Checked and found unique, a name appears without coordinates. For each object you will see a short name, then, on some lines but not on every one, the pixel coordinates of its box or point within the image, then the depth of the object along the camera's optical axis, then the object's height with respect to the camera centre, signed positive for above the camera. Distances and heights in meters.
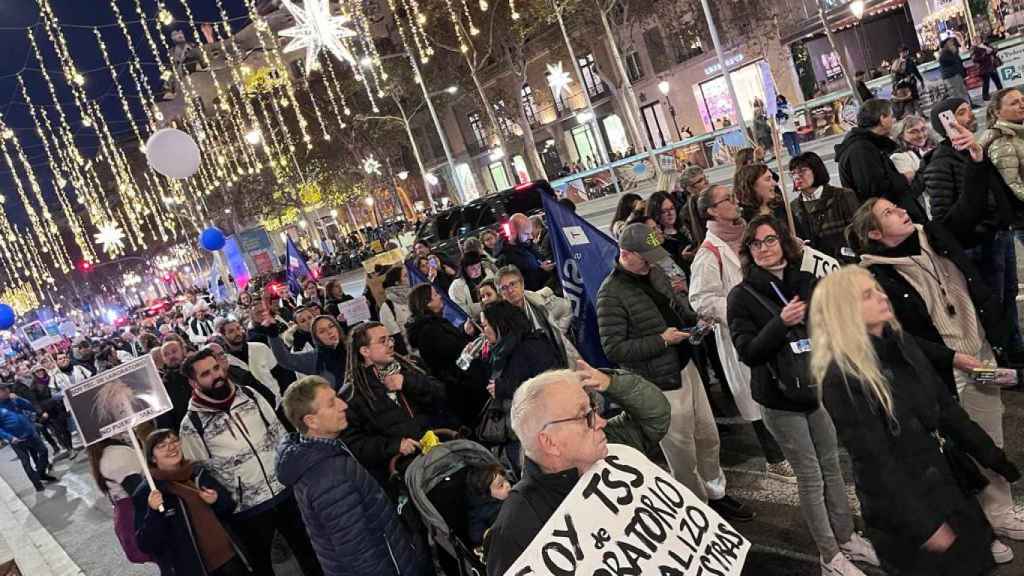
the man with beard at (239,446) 4.71 -0.90
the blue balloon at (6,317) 20.89 +1.69
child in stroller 3.17 -1.20
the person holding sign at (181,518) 4.18 -1.11
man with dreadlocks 3.96 -0.89
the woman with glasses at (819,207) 5.00 -0.77
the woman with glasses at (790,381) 3.38 -1.22
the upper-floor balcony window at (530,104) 46.72 +5.47
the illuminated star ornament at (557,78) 33.16 +4.53
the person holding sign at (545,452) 2.24 -0.80
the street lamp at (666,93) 34.10 +2.46
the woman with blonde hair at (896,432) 2.57 -1.26
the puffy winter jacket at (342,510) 3.43 -1.12
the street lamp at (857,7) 23.05 +2.13
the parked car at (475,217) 17.95 -0.11
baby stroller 3.22 -1.11
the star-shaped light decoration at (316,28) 16.11 +5.21
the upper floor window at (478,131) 52.69 +5.58
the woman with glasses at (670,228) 6.34 -0.70
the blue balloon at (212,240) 20.06 +1.75
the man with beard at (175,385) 6.55 -0.55
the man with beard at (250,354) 7.22 -0.58
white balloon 10.91 +2.38
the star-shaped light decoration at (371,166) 42.78 +4.66
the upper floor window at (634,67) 39.38 +4.56
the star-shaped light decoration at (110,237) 30.71 +4.20
